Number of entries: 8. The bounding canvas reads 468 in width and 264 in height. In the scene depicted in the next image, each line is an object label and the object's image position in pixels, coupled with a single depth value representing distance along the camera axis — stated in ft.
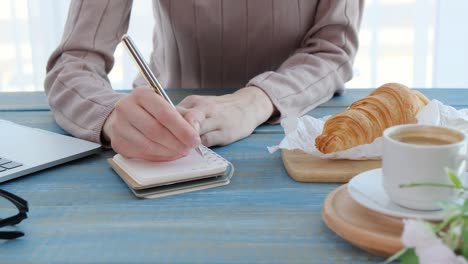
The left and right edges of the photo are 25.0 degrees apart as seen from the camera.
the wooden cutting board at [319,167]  3.17
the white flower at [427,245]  2.42
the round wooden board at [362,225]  2.65
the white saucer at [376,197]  2.71
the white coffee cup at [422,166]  2.69
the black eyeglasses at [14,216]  2.80
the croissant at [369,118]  3.34
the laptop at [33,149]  3.30
